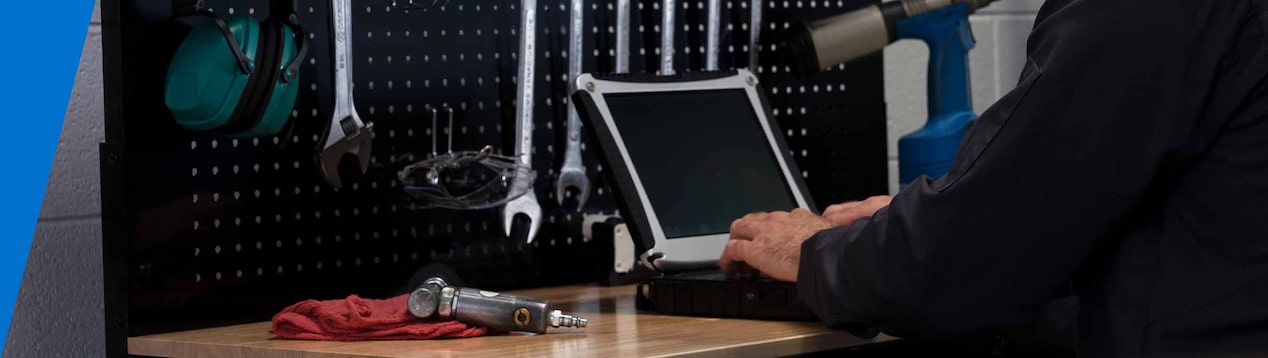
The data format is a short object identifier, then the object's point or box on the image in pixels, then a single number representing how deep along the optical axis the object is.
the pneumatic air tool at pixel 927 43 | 2.05
